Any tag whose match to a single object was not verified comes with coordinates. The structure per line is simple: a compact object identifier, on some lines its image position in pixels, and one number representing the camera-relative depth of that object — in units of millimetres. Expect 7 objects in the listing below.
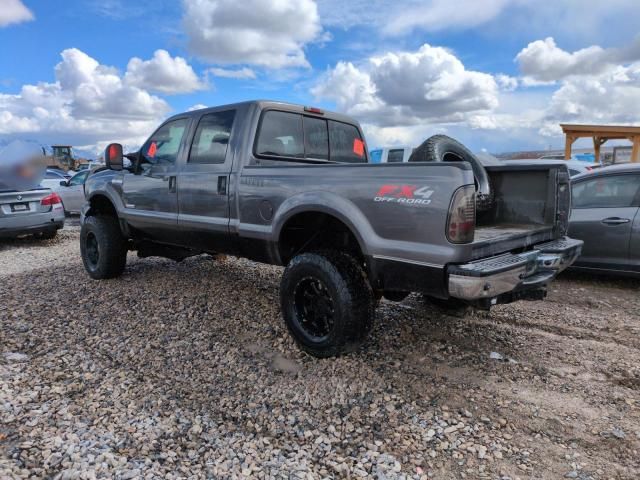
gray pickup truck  2740
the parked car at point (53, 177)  14886
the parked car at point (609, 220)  5121
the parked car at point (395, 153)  14304
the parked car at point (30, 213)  8203
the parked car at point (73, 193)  12711
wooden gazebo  16219
